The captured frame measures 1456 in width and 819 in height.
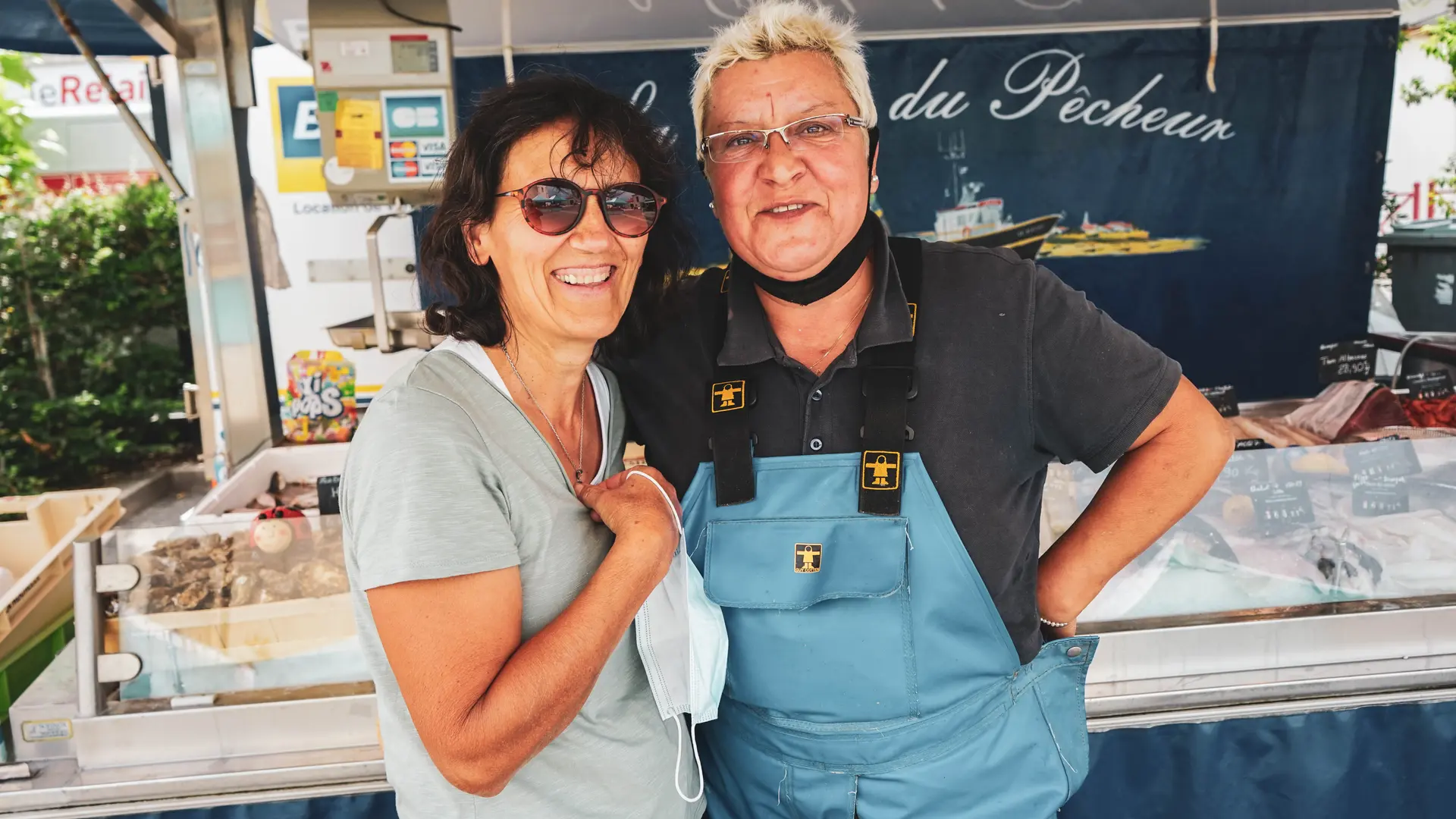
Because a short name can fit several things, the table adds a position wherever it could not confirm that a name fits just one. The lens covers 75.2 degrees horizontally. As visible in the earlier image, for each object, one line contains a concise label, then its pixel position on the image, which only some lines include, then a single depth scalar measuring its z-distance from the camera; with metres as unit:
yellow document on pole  3.87
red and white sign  10.31
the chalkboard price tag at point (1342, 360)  3.96
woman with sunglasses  1.22
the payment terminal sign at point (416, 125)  3.86
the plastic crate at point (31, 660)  2.58
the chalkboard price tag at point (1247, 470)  2.63
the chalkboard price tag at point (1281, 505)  2.61
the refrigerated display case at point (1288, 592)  2.37
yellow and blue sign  6.66
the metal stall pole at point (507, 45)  4.88
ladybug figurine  2.36
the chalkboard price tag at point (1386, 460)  2.68
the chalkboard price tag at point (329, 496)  2.73
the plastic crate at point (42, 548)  2.66
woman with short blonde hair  1.60
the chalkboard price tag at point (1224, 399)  3.55
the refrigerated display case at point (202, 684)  2.19
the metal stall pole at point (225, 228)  4.24
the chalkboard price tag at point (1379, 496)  2.66
